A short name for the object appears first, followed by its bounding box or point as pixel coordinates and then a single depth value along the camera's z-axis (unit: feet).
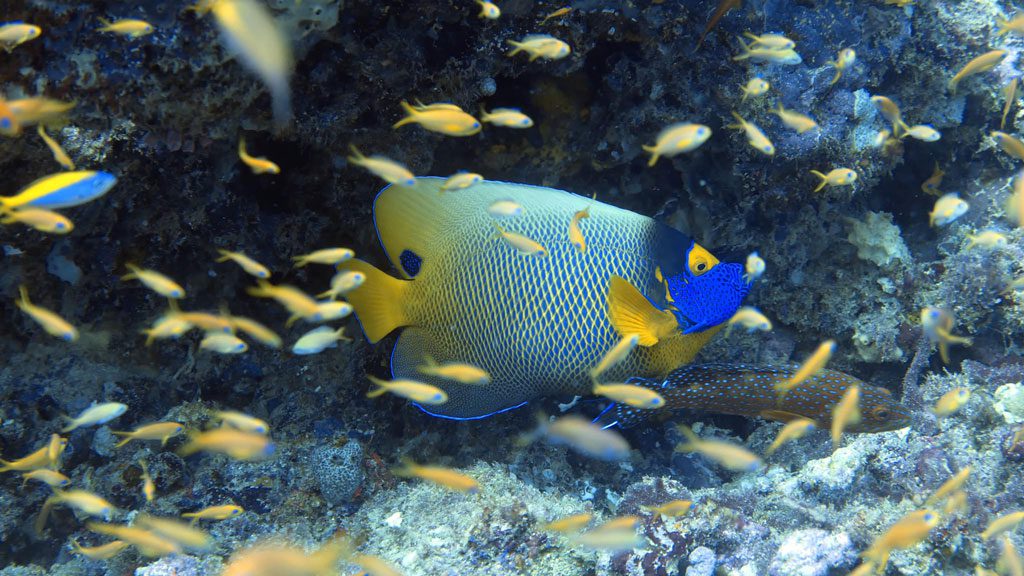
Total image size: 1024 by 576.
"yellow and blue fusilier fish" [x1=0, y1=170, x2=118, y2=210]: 6.50
